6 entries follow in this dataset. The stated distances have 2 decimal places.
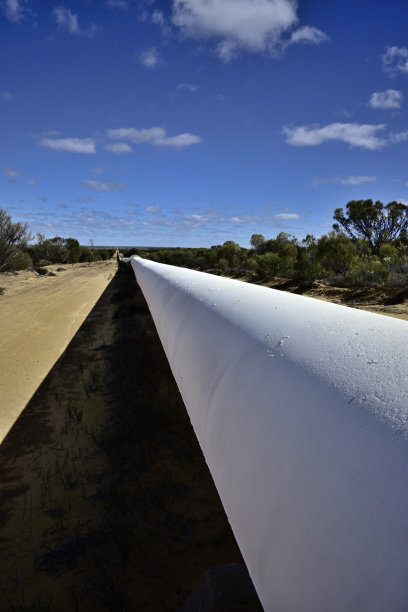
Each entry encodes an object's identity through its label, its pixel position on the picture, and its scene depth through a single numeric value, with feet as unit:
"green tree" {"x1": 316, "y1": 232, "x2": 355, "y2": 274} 65.98
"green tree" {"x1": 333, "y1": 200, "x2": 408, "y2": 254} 95.51
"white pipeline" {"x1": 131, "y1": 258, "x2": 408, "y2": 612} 2.99
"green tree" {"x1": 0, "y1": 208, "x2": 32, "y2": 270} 86.60
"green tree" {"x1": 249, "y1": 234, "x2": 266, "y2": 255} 108.61
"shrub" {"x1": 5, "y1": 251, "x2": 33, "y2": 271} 95.67
